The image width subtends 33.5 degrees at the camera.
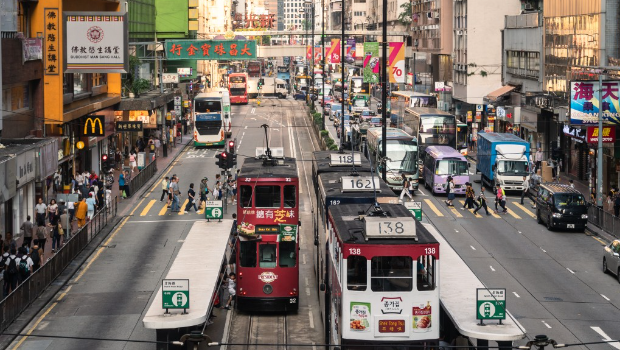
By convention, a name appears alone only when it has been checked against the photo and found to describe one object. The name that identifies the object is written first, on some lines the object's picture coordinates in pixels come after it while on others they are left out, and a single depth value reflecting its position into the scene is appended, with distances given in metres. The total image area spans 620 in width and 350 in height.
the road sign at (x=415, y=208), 34.12
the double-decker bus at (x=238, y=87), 123.81
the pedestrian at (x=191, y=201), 51.98
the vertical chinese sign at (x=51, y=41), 50.94
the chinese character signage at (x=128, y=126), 65.12
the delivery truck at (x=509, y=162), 58.22
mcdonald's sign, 55.16
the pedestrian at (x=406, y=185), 54.49
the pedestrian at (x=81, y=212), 45.88
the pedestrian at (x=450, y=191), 54.97
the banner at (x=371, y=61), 73.56
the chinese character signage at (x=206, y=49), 72.31
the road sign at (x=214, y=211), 34.34
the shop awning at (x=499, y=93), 85.44
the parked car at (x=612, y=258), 36.94
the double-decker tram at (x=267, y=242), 30.52
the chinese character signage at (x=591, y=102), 51.09
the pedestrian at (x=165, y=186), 54.50
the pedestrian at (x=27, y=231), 40.09
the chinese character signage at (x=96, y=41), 49.69
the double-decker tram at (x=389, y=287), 20.89
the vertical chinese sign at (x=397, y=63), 54.19
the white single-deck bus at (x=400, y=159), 59.16
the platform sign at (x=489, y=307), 20.72
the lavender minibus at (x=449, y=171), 58.31
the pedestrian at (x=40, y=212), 43.06
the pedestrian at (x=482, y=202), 52.31
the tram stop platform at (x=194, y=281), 22.64
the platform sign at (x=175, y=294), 23.05
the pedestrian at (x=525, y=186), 56.77
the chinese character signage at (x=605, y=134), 52.03
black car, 47.03
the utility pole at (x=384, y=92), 40.78
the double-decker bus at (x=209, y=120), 80.56
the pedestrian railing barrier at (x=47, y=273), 29.95
